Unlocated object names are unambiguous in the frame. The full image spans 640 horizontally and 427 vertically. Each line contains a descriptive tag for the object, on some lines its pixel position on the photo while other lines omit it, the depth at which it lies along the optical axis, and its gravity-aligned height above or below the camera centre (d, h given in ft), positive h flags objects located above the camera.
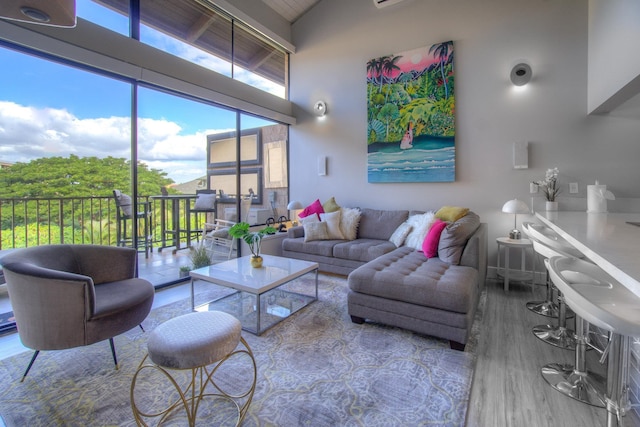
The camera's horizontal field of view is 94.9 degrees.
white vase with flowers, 10.97 +0.73
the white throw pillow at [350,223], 13.93 -0.75
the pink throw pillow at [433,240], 10.04 -1.14
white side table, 10.71 -1.98
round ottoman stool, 4.41 -2.25
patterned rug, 5.09 -3.55
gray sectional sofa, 7.16 -2.07
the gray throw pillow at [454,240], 9.17 -1.06
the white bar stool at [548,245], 6.70 -0.99
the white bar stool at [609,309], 3.61 -1.36
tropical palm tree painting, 13.00 +4.28
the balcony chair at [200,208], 13.14 -0.02
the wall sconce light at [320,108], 16.37 +5.56
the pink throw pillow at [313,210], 15.30 -0.14
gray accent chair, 5.76 -2.07
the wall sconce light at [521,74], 11.43 +5.22
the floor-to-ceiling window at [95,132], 8.47 +2.60
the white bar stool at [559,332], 7.13 -3.29
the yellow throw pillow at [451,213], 11.15 -0.22
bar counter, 3.18 -0.53
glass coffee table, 8.29 -2.34
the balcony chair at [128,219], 10.57 -0.50
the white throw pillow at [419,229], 11.57 -0.87
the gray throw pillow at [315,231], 13.83 -1.12
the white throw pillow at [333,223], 13.97 -0.75
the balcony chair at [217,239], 13.50 -1.46
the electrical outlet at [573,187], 11.02 +0.74
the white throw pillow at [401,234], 12.46 -1.13
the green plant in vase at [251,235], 9.20 -0.87
